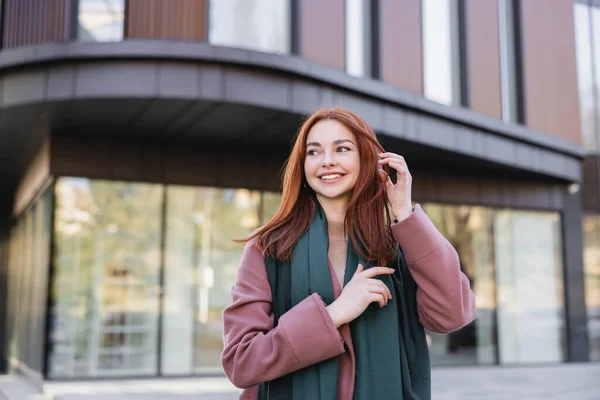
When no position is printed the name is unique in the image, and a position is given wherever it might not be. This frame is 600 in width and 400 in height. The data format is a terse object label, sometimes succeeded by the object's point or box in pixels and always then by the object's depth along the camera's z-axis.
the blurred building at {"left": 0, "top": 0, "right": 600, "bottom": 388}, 9.01
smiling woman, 1.79
